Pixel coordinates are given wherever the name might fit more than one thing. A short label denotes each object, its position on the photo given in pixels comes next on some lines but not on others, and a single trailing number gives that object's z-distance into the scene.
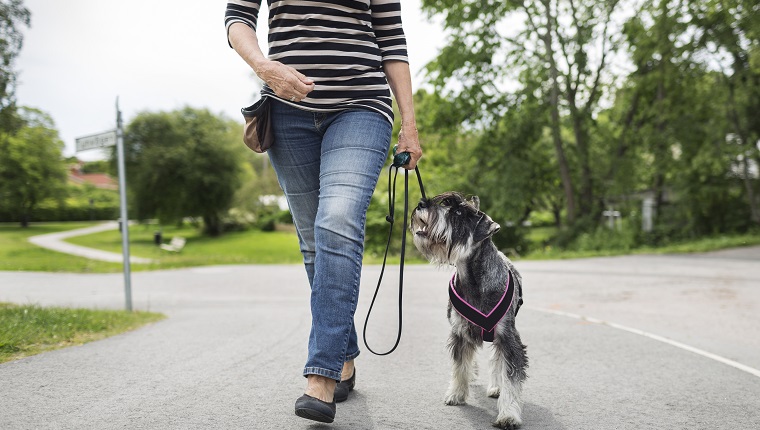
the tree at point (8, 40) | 7.52
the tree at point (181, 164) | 35.47
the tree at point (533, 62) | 24.00
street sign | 8.12
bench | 29.42
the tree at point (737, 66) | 21.11
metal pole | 8.22
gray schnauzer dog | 3.37
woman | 2.90
